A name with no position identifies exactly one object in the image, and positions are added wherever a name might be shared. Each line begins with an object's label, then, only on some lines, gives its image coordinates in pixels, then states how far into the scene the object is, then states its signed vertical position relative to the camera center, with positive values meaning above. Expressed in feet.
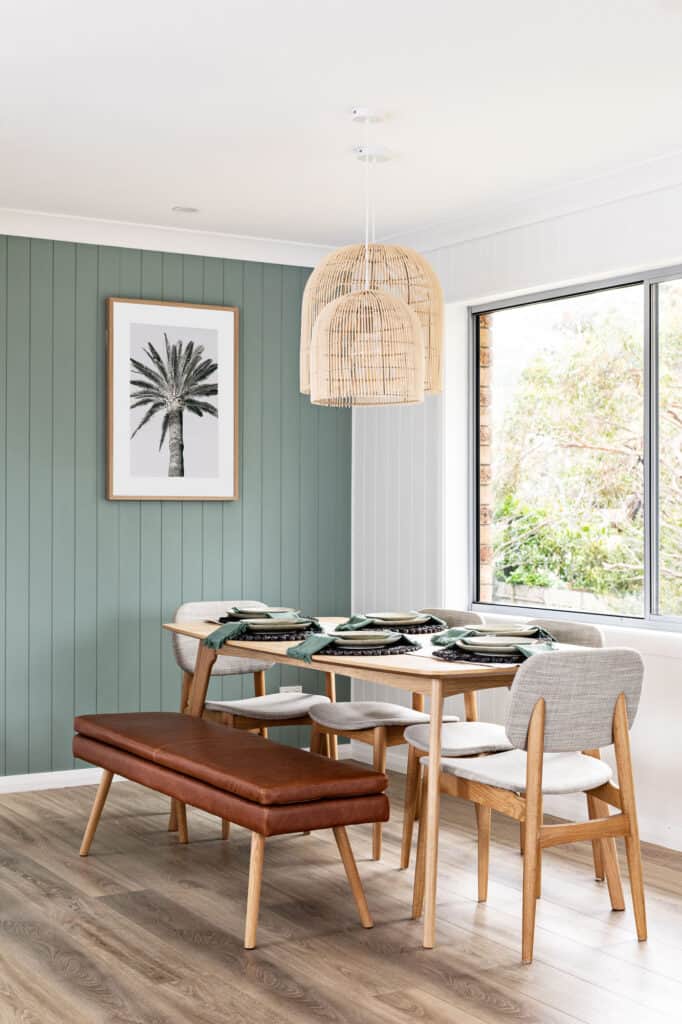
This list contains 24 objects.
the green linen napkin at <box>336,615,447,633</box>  13.36 -1.35
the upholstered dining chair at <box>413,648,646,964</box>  10.37 -2.32
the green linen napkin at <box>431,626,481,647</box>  12.59 -1.41
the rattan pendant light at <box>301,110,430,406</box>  12.10 +1.62
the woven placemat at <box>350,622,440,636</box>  13.61 -1.44
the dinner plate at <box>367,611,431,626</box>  13.85 -1.33
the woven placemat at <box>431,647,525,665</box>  11.55 -1.50
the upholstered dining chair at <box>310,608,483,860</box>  13.74 -2.56
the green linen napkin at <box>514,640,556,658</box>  11.65 -1.44
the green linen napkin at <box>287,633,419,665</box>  12.09 -1.46
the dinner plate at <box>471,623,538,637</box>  12.69 -1.35
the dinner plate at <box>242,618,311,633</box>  13.32 -1.36
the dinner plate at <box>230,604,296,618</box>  14.14 -1.30
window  15.02 +0.77
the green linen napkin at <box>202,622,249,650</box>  13.29 -1.46
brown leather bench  10.78 -2.68
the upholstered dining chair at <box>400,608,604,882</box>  12.37 -2.51
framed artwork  17.62 +1.59
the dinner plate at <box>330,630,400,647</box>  12.24 -1.40
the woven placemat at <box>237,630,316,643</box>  13.17 -1.47
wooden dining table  10.87 -1.66
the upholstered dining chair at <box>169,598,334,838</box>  14.93 -2.56
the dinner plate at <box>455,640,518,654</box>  11.71 -1.43
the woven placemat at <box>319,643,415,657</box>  12.05 -1.50
